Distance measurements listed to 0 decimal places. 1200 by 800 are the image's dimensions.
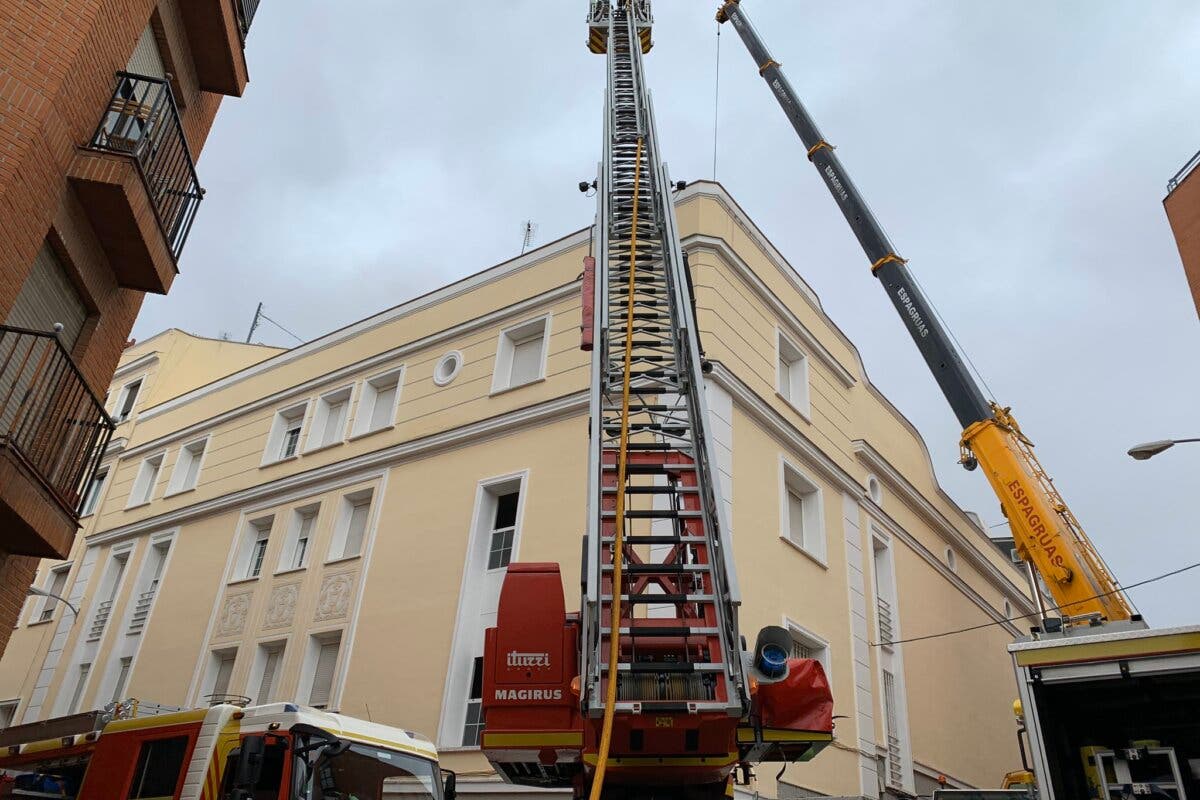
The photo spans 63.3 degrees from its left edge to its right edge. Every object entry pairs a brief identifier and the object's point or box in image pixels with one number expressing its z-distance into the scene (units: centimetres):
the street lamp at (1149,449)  1336
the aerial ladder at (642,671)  670
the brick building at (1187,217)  1611
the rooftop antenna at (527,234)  2838
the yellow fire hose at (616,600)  603
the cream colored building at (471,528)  1645
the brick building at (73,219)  890
